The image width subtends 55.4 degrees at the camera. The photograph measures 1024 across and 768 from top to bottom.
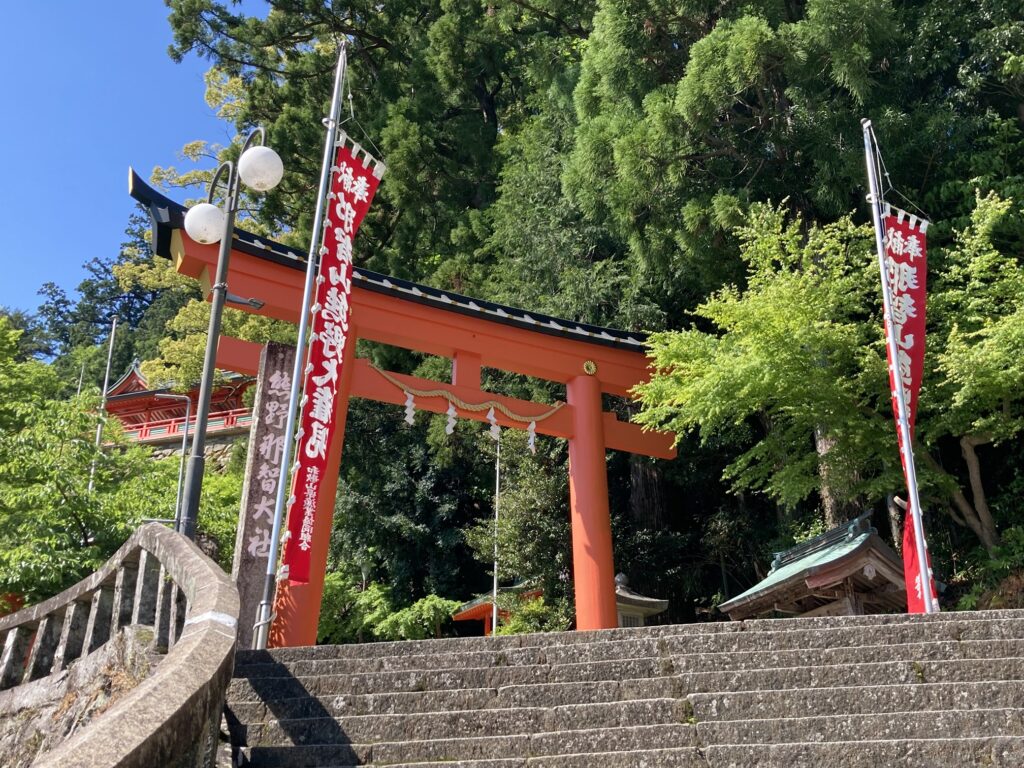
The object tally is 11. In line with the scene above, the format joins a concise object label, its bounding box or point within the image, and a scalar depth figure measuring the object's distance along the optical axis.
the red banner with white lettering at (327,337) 9.42
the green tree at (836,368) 11.15
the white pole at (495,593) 16.73
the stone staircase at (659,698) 4.40
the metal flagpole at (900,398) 9.00
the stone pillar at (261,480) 8.62
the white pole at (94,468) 13.36
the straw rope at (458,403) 12.77
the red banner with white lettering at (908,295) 10.14
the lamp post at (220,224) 7.42
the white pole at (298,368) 8.02
